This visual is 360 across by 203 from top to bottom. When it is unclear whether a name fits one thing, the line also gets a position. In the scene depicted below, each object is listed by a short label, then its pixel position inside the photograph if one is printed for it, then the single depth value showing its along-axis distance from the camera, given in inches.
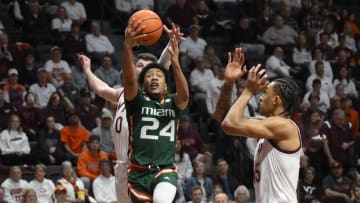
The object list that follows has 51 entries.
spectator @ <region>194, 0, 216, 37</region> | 759.7
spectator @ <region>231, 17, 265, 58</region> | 743.1
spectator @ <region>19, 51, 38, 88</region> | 652.7
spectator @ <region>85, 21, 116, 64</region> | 693.9
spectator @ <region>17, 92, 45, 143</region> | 601.6
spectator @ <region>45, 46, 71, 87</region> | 652.1
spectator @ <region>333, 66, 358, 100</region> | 750.5
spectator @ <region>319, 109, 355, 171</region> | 663.8
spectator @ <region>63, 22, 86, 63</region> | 682.8
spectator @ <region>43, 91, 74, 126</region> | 614.9
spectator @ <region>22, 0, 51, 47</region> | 687.7
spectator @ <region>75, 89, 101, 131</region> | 623.2
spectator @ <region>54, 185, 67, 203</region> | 527.3
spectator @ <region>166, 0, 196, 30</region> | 738.8
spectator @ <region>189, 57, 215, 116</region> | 676.7
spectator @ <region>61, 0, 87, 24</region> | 710.5
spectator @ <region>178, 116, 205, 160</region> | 624.7
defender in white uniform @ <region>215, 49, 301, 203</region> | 284.2
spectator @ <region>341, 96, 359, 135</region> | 713.6
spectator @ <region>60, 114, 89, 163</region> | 596.4
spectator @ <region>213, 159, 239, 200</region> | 606.2
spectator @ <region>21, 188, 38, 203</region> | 510.9
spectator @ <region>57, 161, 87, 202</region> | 544.4
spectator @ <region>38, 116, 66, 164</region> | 591.2
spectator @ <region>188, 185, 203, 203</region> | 541.6
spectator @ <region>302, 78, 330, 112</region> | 711.7
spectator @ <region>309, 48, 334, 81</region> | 752.3
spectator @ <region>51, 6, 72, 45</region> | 690.8
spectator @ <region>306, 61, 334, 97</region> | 739.4
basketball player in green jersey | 320.2
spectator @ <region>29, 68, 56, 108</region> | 632.4
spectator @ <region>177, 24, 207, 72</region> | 711.1
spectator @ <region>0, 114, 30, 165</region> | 577.6
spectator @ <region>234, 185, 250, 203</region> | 550.0
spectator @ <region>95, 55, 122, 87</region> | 665.6
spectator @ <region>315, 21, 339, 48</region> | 797.9
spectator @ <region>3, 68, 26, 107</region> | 617.6
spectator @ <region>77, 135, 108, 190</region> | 578.9
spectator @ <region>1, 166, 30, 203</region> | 547.8
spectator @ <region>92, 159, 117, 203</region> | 561.3
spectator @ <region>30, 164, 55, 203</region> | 550.9
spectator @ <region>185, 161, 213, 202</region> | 586.6
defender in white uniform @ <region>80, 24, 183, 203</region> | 358.9
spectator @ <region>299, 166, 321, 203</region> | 605.9
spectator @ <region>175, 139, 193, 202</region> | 594.9
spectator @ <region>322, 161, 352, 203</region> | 622.5
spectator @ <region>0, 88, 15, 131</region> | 596.7
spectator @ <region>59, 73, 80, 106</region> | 638.5
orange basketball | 331.0
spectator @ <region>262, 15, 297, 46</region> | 764.6
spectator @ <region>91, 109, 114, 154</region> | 607.8
